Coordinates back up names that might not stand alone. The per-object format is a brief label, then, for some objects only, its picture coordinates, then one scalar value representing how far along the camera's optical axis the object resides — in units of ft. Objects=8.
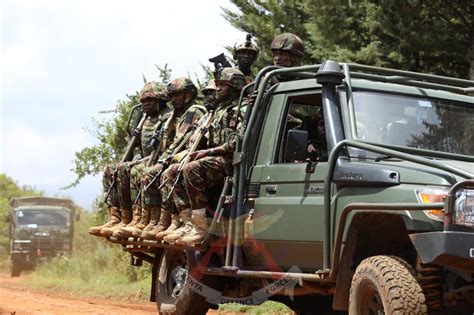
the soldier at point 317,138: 40.75
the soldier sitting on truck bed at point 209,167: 44.19
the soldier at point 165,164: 49.88
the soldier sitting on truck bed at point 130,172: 55.23
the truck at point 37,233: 165.25
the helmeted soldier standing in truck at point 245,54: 52.79
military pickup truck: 32.29
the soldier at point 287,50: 49.02
